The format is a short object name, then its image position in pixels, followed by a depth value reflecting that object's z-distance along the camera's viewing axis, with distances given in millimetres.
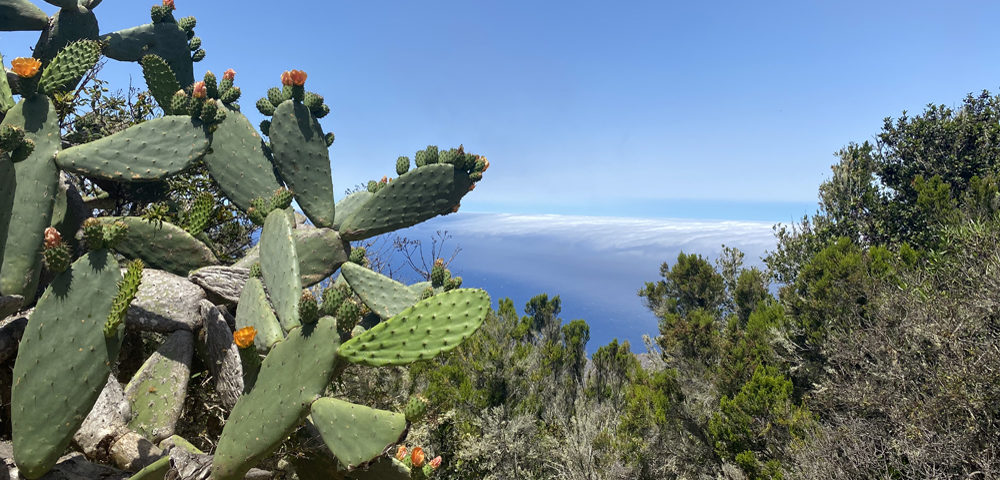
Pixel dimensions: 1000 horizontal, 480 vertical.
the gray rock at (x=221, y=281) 3311
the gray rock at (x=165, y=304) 3012
